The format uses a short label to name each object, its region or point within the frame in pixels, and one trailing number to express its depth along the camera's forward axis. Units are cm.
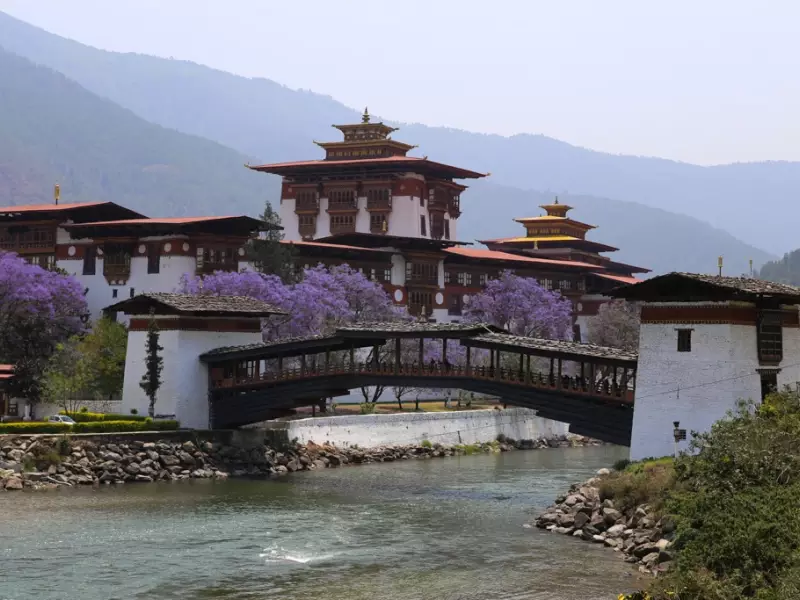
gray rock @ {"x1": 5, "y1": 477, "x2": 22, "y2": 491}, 5847
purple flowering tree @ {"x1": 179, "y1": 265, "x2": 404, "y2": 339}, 8906
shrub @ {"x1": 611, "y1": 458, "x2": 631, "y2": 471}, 5375
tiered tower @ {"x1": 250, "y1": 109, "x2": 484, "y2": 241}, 12794
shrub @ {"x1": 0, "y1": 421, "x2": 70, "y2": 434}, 6191
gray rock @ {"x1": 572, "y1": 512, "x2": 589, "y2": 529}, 4853
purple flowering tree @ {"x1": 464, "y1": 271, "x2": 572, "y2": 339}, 11462
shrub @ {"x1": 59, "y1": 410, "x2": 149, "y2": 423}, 6782
